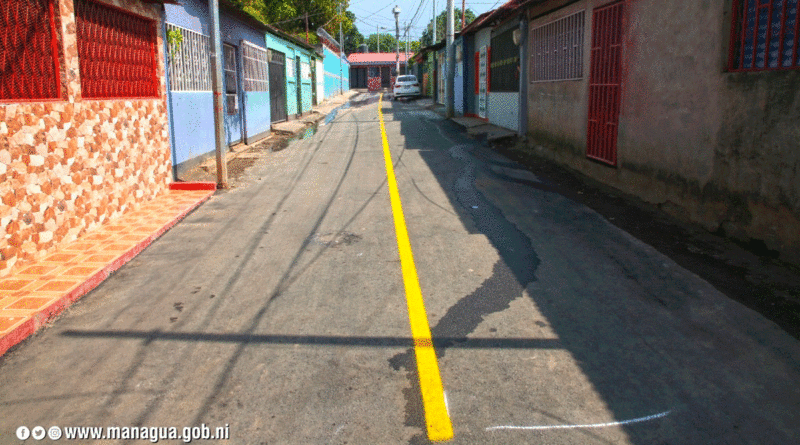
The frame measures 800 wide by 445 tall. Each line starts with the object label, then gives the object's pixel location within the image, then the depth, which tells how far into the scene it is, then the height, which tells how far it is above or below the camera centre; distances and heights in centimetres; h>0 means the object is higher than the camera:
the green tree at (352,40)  9498 +1174
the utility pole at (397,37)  6574 +844
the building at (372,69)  7540 +547
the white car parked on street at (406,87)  4341 +184
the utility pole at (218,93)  1011 +37
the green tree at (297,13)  4394 +760
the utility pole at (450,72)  2614 +176
